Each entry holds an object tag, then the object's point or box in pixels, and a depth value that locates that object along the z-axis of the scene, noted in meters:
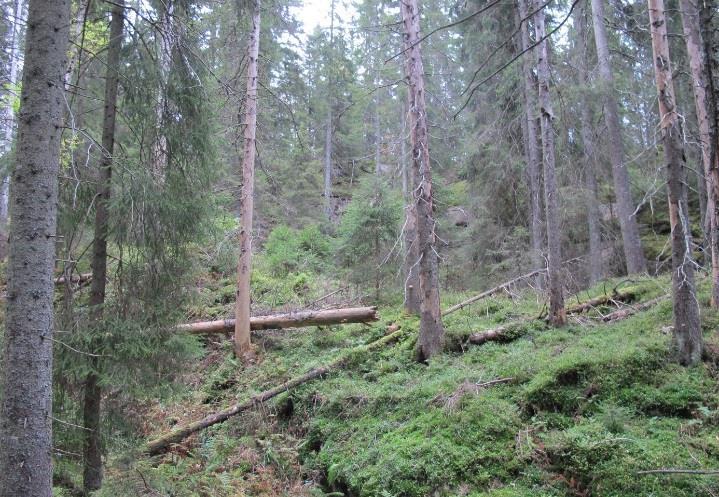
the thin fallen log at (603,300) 9.09
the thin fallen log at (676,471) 3.96
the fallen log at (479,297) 11.12
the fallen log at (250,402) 7.88
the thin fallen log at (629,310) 8.12
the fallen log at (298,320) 10.63
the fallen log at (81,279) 6.26
